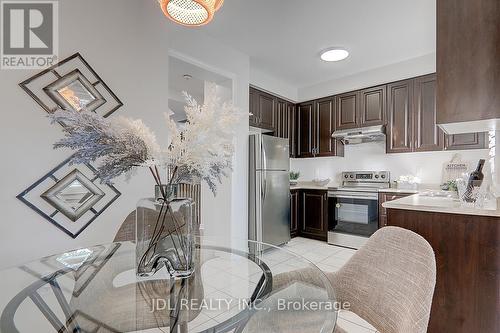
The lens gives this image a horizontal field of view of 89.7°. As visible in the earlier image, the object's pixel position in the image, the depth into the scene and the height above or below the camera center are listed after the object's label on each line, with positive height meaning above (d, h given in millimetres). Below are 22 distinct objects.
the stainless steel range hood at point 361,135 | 3681 +509
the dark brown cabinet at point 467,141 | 3023 +332
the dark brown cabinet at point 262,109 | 3760 +918
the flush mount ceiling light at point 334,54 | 3195 +1485
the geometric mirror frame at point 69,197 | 1606 -202
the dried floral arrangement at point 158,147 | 824 +89
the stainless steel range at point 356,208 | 3527 -591
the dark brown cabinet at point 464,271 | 1468 -634
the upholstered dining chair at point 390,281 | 832 -443
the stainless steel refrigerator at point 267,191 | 3395 -330
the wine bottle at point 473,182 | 1661 -96
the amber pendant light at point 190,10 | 1277 +854
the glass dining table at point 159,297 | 856 -520
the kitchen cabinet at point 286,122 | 4223 +795
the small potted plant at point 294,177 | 4520 -168
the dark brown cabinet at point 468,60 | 1525 +687
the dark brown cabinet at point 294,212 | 4152 -751
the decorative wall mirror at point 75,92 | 1689 +529
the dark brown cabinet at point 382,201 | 3299 -466
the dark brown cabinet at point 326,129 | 4215 +657
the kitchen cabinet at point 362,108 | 3742 +938
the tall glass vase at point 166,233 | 1001 -265
